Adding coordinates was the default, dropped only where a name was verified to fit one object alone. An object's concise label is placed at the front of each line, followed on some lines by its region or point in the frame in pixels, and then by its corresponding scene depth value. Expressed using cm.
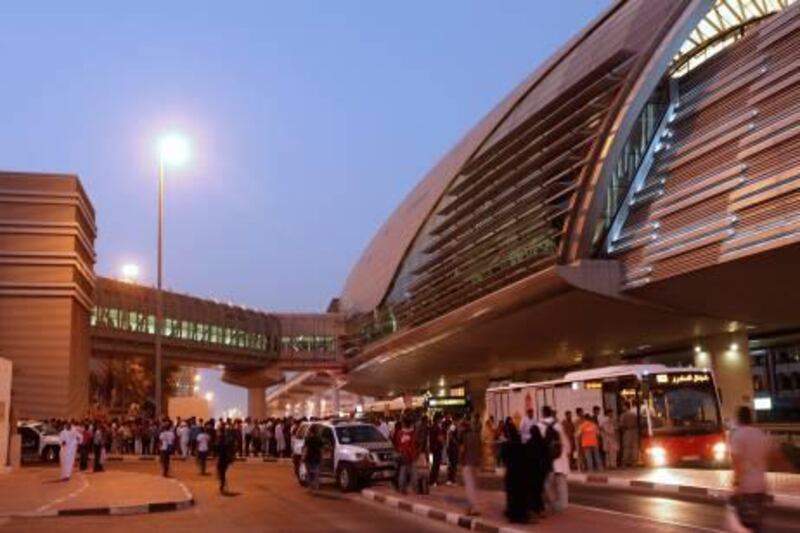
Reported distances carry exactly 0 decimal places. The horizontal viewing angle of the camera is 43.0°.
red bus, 2867
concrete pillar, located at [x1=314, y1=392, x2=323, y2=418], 15565
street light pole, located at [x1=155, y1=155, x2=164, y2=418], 4194
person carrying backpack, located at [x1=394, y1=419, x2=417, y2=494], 2300
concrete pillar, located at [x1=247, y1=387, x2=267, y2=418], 9618
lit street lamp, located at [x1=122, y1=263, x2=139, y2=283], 6362
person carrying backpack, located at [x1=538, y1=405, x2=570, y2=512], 1720
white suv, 2566
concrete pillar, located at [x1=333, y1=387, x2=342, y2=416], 13506
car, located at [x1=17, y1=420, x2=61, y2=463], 4466
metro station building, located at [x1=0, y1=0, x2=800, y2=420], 3158
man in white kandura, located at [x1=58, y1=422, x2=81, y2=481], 3027
